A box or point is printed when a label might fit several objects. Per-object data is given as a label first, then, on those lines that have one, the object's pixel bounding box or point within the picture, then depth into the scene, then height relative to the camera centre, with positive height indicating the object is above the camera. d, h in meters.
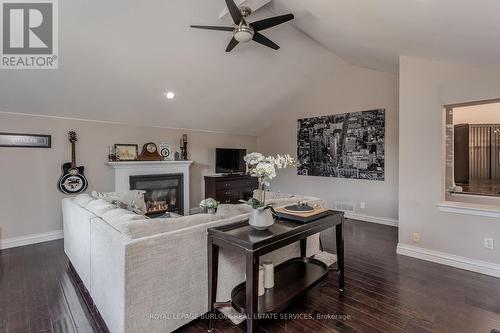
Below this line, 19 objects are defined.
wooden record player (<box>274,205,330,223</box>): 2.30 -0.47
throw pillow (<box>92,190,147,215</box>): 3.16 -0.46
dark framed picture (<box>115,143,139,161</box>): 4.83 +0.27
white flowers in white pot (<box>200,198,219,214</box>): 2.64 -0.42
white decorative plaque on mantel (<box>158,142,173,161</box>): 5.49 +0.33
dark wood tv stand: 6.00 -0.55
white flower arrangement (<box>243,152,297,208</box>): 2.05 -0.01
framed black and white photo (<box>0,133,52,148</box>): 3.78 +0.39
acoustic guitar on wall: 4.23 -0.19
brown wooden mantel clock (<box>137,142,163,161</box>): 5.15 +0.25
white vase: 2.01 -0.43
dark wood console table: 1.72 -0.78
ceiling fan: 2.78 +1.60
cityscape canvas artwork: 5.08 +0.43
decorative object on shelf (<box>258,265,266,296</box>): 2.11 -1.00
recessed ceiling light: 4.52 +1.28
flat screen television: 6.33 +0.10
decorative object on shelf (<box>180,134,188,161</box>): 5.79 +0.42
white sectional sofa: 1.70 -0.78
